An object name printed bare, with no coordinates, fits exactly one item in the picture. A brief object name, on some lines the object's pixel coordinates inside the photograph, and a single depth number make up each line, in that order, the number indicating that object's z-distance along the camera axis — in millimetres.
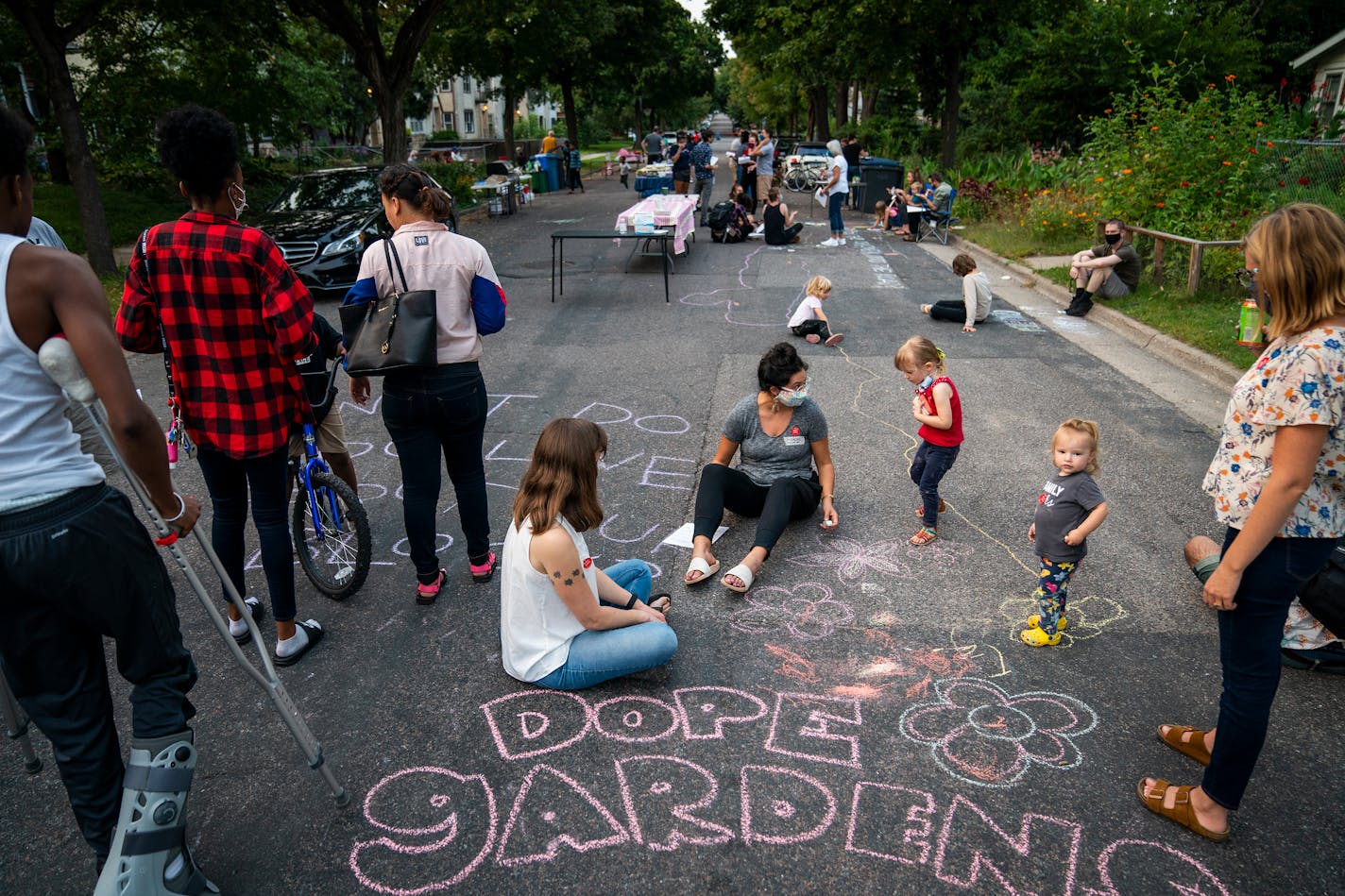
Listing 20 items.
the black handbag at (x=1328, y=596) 3277
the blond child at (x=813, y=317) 8508
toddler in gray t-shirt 3354
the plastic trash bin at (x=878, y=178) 19156
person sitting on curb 9695
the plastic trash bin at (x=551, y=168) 26859
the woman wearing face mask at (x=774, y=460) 4242
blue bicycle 3840
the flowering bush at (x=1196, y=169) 10406
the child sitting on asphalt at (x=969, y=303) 8906
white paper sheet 4516
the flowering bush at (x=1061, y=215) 13375
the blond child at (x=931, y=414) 4316
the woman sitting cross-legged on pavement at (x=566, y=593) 2977
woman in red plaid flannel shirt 2906
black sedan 10578
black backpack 15398
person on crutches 1951
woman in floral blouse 2156
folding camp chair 15797
